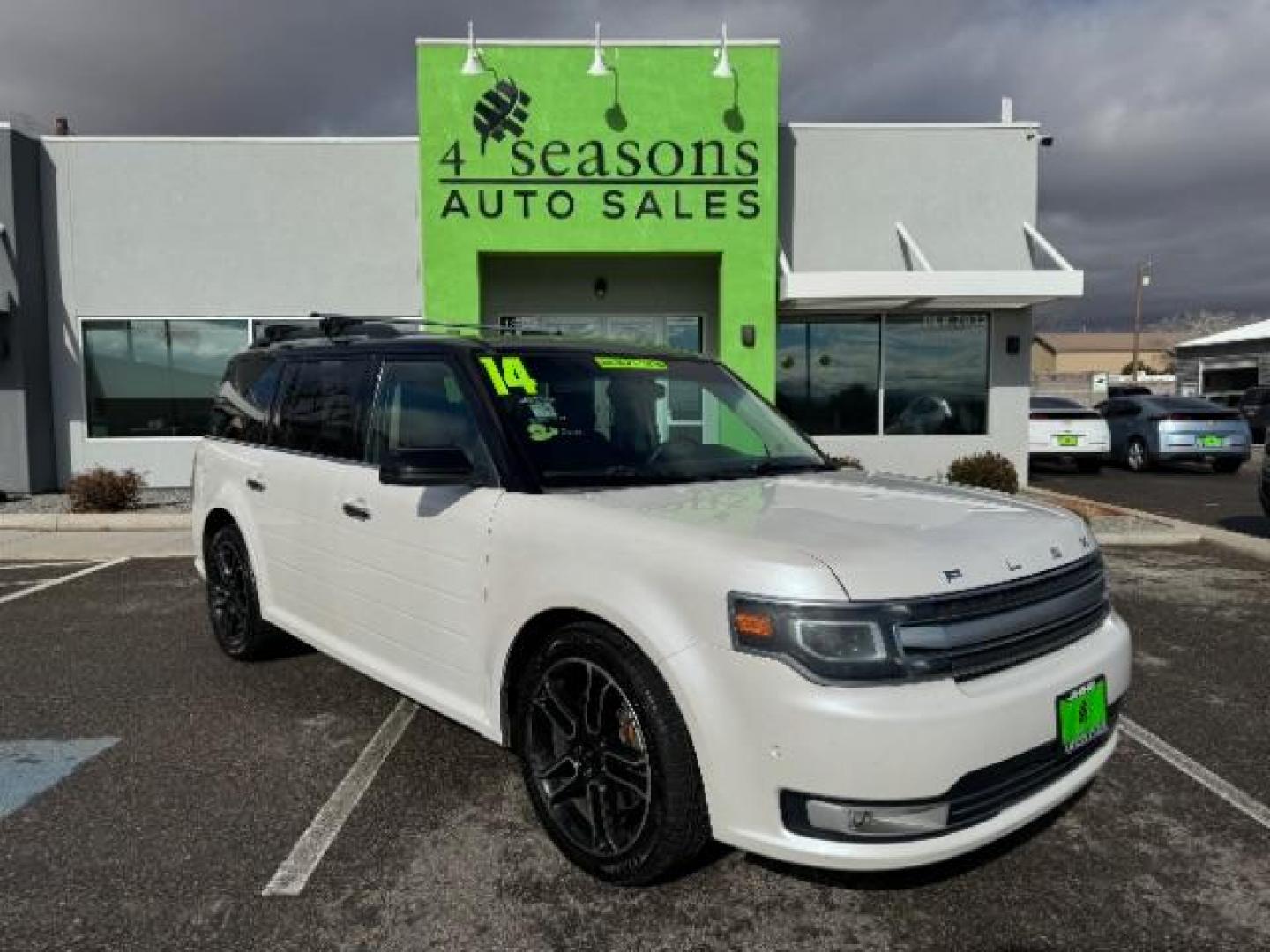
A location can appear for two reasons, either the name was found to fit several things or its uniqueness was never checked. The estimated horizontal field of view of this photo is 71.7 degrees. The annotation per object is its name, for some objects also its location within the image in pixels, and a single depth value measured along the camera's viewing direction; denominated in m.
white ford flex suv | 2.33
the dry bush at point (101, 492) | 10.55
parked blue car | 16.53
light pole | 55.06
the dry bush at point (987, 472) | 10.91
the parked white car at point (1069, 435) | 15.96
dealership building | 11.91
